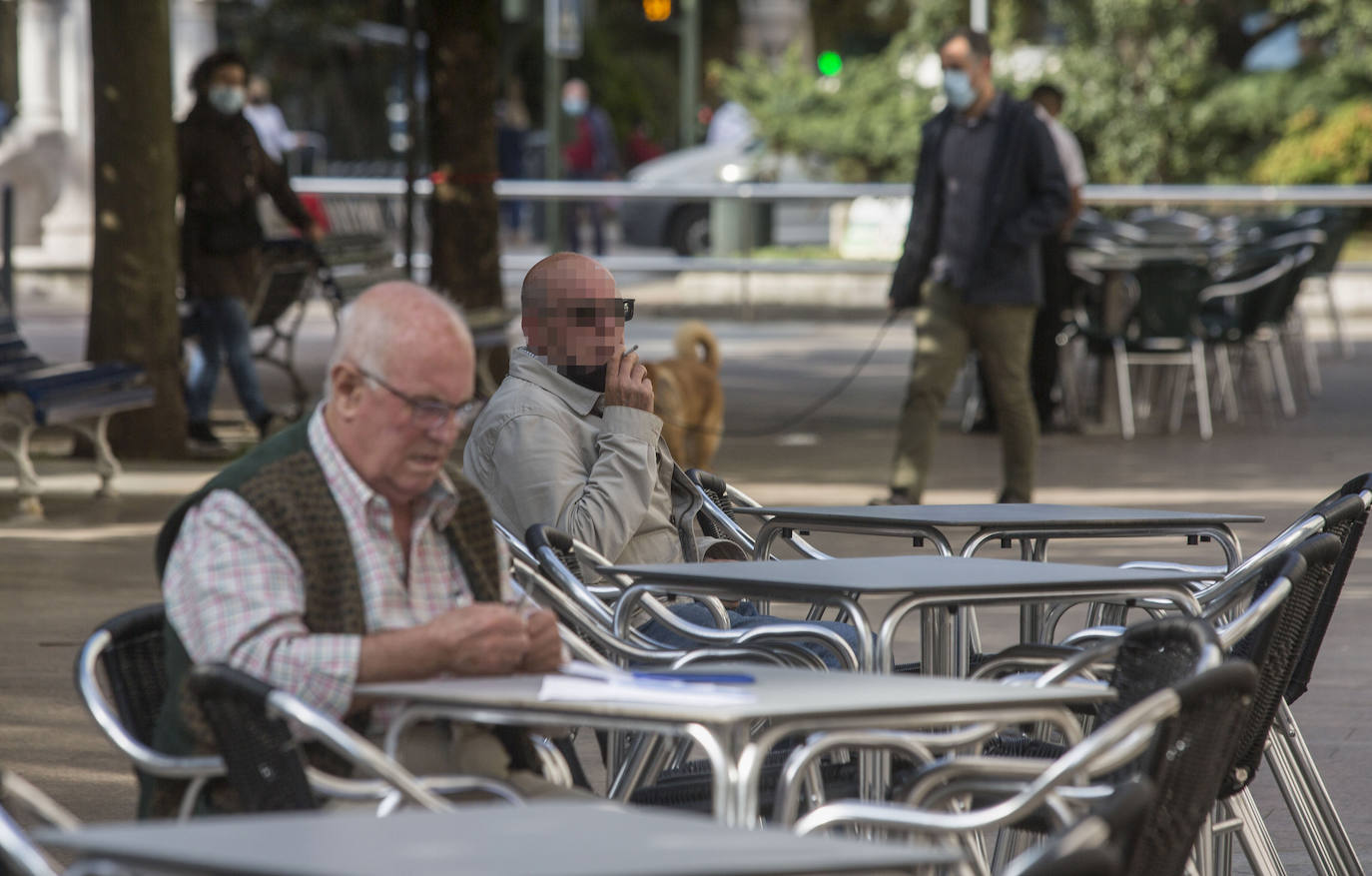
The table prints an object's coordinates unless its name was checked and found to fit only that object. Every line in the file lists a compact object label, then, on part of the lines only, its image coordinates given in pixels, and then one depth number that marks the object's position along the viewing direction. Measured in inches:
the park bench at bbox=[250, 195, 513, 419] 999.0
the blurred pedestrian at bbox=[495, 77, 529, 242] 2417.6
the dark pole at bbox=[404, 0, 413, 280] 997.8
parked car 1903.3
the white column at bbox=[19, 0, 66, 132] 1787.6
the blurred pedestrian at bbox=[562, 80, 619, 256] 2375.7
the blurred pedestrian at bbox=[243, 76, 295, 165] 1681.8
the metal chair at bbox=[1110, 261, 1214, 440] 1047.0
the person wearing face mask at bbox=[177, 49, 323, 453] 949.2
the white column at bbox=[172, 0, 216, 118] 1863.9
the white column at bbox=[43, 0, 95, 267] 1780.3
